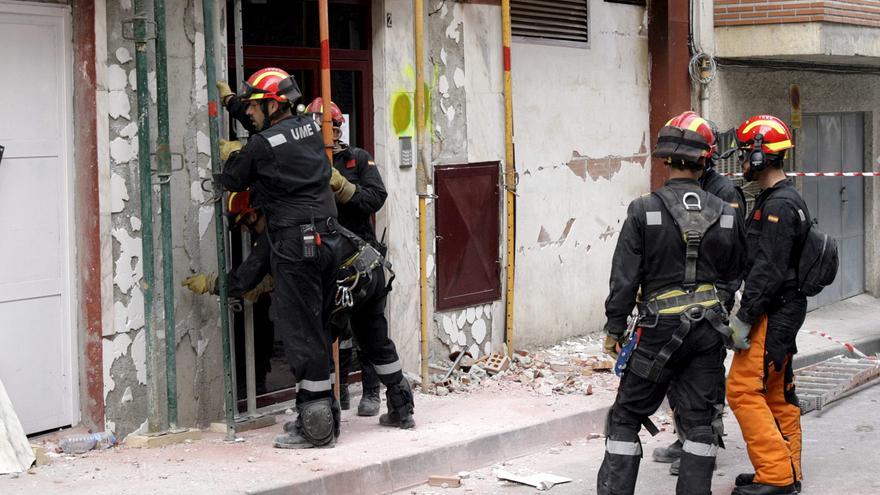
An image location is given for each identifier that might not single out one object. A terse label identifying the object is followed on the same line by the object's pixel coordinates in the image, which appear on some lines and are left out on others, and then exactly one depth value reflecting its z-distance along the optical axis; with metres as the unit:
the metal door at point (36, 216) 12.86
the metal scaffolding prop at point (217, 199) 13.58
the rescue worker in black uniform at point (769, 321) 12.64
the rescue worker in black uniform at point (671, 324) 11.32
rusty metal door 18.17
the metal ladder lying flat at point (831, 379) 17.28
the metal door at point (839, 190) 26.93
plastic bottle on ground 13.11
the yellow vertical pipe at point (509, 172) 18.41
